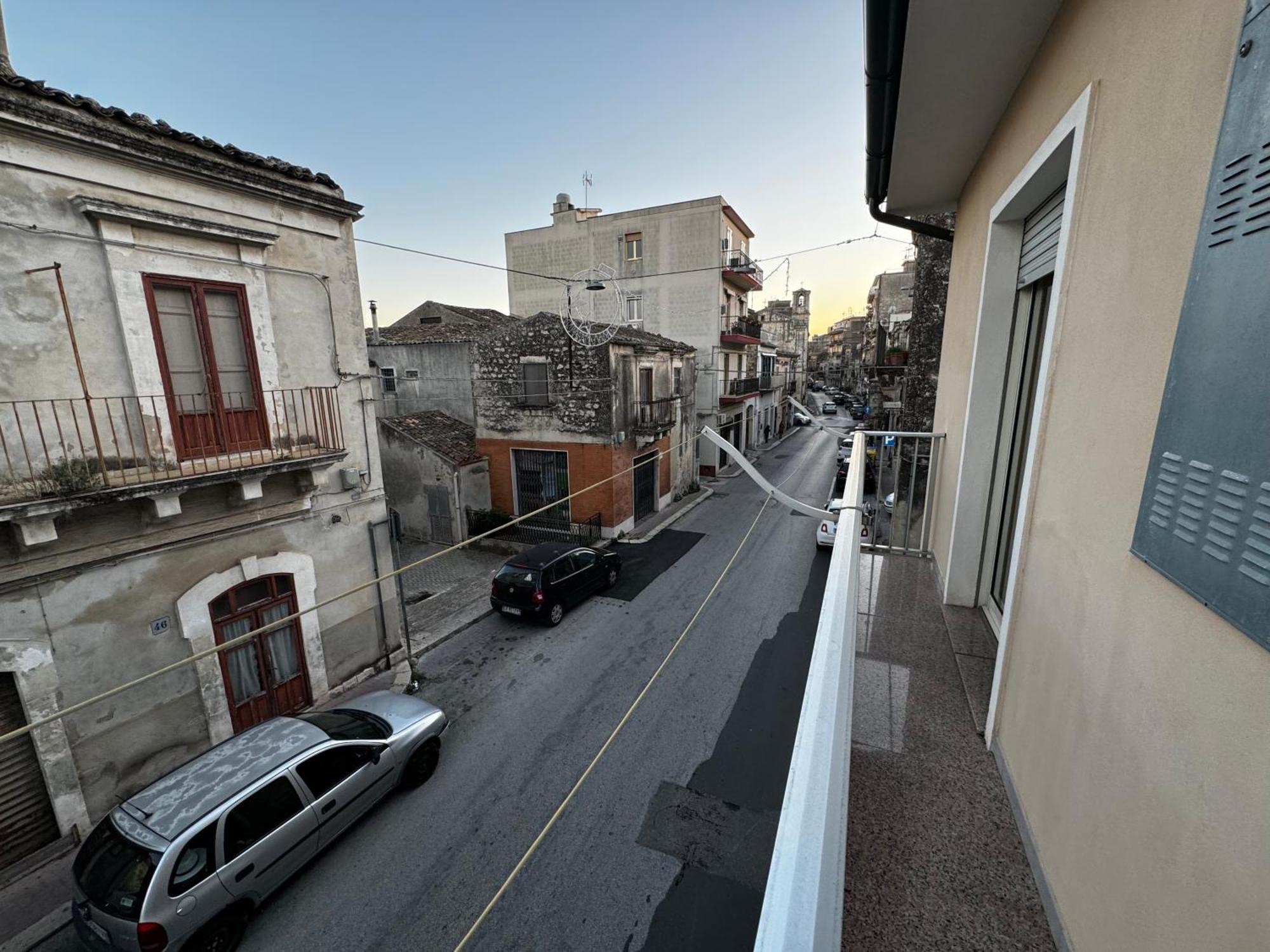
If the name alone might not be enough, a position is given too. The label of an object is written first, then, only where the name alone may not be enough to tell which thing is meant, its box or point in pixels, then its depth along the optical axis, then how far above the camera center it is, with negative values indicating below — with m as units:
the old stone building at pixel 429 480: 14.02 -2.82
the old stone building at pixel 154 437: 4.69 -0.60
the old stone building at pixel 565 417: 13.63 -1.15
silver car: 3.94 -3.83
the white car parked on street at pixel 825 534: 12.23 -3.86
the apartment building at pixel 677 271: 20.95 +4.29
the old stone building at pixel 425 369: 16.83 +0.26
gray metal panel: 0.89 -0.04
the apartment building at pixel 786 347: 33.86 +2.35
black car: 9.56 -3.90
